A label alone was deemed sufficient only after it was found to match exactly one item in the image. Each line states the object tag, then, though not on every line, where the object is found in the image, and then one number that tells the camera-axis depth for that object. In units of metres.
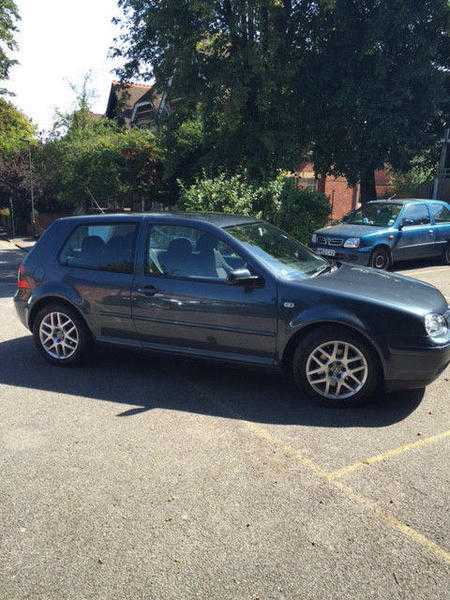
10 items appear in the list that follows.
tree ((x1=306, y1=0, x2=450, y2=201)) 15.60
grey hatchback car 4.17
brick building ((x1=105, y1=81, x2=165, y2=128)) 20.22
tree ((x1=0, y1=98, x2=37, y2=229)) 23.66
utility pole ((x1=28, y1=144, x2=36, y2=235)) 23.05
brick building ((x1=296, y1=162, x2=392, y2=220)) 28.35
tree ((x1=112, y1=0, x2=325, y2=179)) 14.44
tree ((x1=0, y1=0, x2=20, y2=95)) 26.05
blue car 11.11
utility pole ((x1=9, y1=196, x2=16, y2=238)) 24.45
